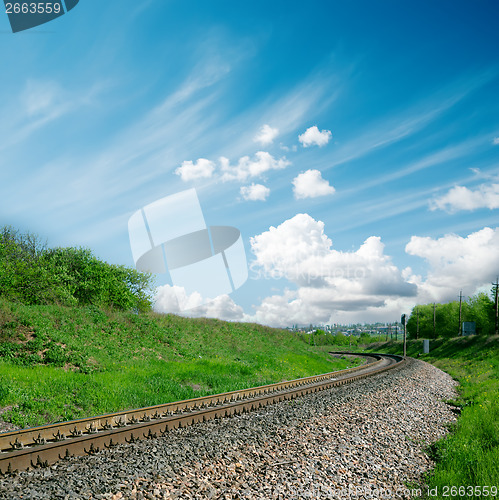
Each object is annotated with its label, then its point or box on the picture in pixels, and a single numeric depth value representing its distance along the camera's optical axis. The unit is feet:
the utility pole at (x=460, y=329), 233.51
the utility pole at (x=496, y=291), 187.81
